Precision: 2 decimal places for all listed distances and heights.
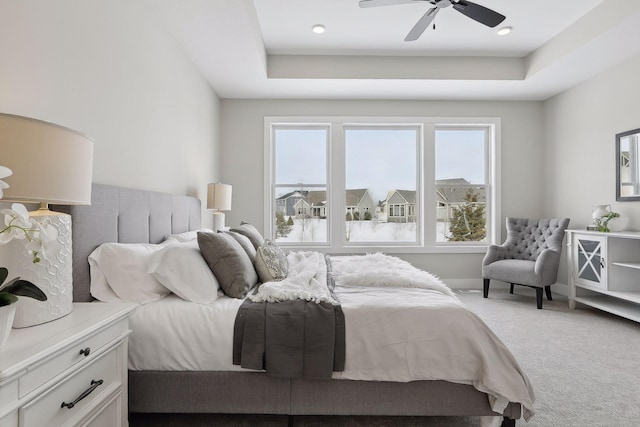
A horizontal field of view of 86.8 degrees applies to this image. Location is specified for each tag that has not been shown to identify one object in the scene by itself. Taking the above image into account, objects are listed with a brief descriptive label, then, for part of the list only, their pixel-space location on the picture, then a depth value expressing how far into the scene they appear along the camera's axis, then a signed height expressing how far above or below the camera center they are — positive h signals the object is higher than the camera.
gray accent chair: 3.71 -0.47
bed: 1.57 -0.83
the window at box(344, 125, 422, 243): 4.75 +0.49
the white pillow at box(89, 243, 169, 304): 1.66 -0.31
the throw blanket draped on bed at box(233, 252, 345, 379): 1.54 -0.57
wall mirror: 3.38 +0.51
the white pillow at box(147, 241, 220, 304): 1.73 -0.31
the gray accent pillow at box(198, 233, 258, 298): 1.86 -0.27
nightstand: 0.86 -0.47
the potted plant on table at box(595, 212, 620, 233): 3.41 -0.05
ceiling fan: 2.48 +1.55
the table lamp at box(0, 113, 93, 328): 0.93 +0.09
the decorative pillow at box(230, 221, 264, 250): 2.63 -0.15
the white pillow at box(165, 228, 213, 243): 2.37 -0.16
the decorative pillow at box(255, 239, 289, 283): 2.18 -0.33
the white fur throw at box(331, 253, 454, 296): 2.05 -0.39
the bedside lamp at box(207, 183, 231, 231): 3.55 +0.18
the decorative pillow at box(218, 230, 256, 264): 2.24 -0.20
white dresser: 3.20 -0.52
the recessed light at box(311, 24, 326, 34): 3.34 +1.87
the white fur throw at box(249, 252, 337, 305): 1.68 -0.40
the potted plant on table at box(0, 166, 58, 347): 0.88 -0.09
